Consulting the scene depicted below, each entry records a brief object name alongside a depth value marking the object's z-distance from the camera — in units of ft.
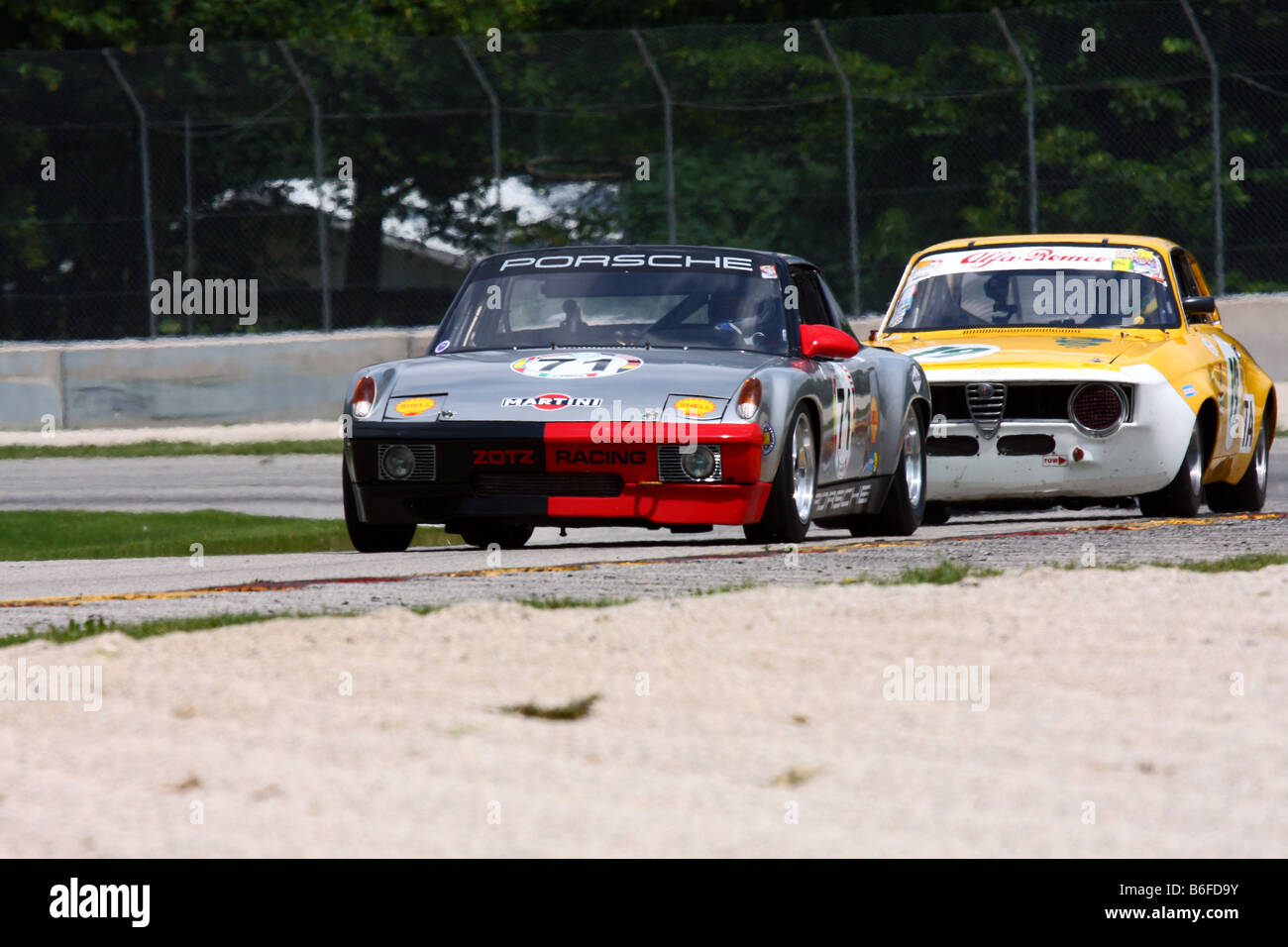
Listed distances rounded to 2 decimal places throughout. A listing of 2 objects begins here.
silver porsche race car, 31.60
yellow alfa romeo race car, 38.58
